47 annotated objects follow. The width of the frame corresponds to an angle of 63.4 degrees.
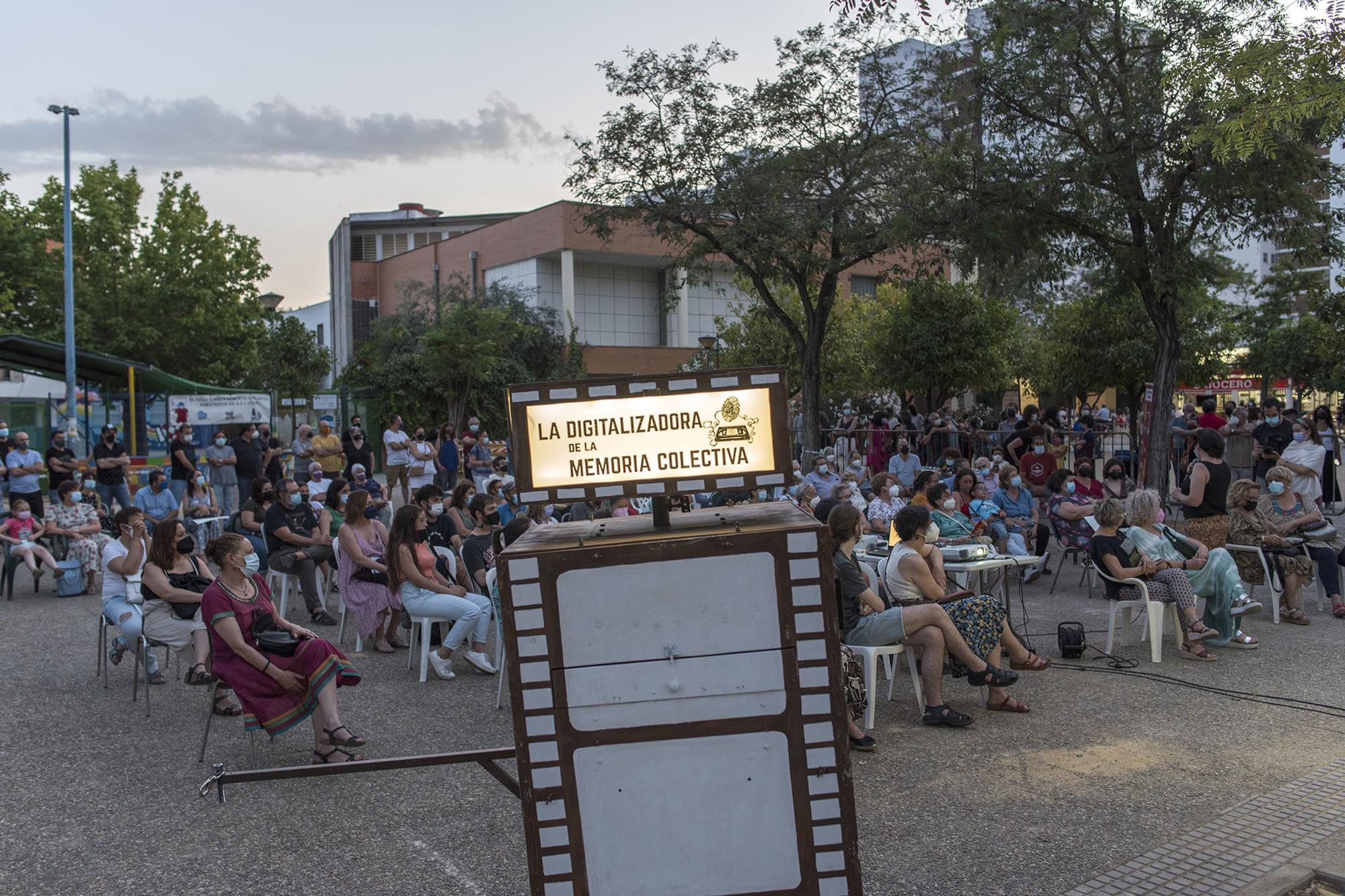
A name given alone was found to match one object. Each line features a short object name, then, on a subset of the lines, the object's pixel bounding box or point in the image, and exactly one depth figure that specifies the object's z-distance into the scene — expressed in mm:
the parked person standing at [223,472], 15430
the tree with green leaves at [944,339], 24297
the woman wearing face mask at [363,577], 8453
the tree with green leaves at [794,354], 31875
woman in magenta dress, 5762
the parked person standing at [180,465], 15133
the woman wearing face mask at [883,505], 10742
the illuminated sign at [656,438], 3473
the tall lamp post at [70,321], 20969
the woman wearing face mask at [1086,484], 11648
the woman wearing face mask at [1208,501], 9375
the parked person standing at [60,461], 14633
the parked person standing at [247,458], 15523
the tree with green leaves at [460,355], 30344
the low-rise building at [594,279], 37844
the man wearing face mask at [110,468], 14836
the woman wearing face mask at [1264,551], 9164
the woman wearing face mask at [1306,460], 11508
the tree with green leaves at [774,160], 18578
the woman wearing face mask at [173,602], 6812
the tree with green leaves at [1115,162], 13273
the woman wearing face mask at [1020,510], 11383
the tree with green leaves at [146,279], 32656
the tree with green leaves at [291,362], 30230
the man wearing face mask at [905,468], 15203
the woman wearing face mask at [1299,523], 9422
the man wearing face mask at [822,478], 13273
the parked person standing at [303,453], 16500
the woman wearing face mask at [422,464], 17000
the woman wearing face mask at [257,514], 10094
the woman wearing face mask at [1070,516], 11031
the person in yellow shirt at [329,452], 16531
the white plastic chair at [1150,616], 7844
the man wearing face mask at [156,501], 11555
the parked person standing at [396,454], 17609
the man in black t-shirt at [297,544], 9664
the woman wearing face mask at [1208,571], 8164
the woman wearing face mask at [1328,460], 15094
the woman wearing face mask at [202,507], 12219
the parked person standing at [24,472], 13031
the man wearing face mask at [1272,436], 15812
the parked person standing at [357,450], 16578
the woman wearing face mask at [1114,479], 11398
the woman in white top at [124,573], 7441
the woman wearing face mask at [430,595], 7793
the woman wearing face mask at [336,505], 10758
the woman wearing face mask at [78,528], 11727
